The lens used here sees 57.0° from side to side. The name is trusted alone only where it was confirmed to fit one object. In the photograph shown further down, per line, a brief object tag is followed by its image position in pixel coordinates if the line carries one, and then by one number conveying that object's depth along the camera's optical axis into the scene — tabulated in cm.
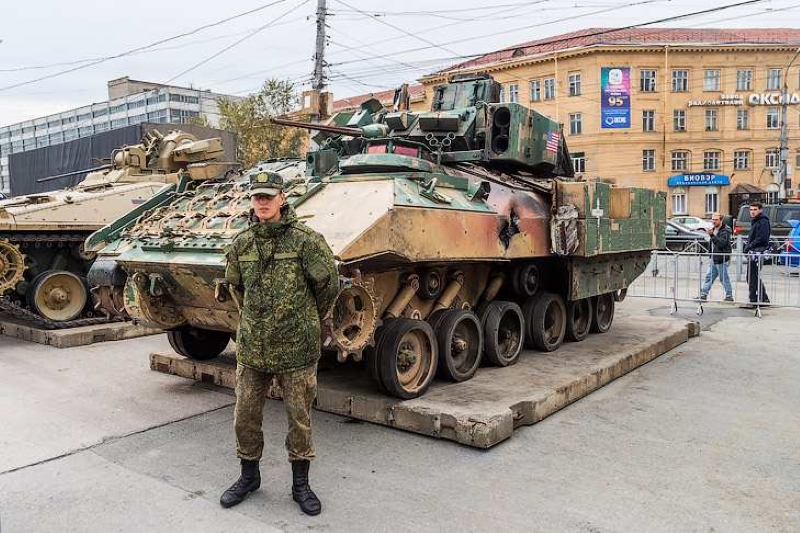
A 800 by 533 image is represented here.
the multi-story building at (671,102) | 4172
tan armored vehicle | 1109
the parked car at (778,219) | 2375
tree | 2500
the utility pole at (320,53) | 1903
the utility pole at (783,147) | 3459
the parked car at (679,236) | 2627
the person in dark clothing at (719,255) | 1314
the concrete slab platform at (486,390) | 574
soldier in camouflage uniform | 437
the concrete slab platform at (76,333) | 1031
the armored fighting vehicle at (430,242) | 600
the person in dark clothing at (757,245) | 1282
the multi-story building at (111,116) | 6156
